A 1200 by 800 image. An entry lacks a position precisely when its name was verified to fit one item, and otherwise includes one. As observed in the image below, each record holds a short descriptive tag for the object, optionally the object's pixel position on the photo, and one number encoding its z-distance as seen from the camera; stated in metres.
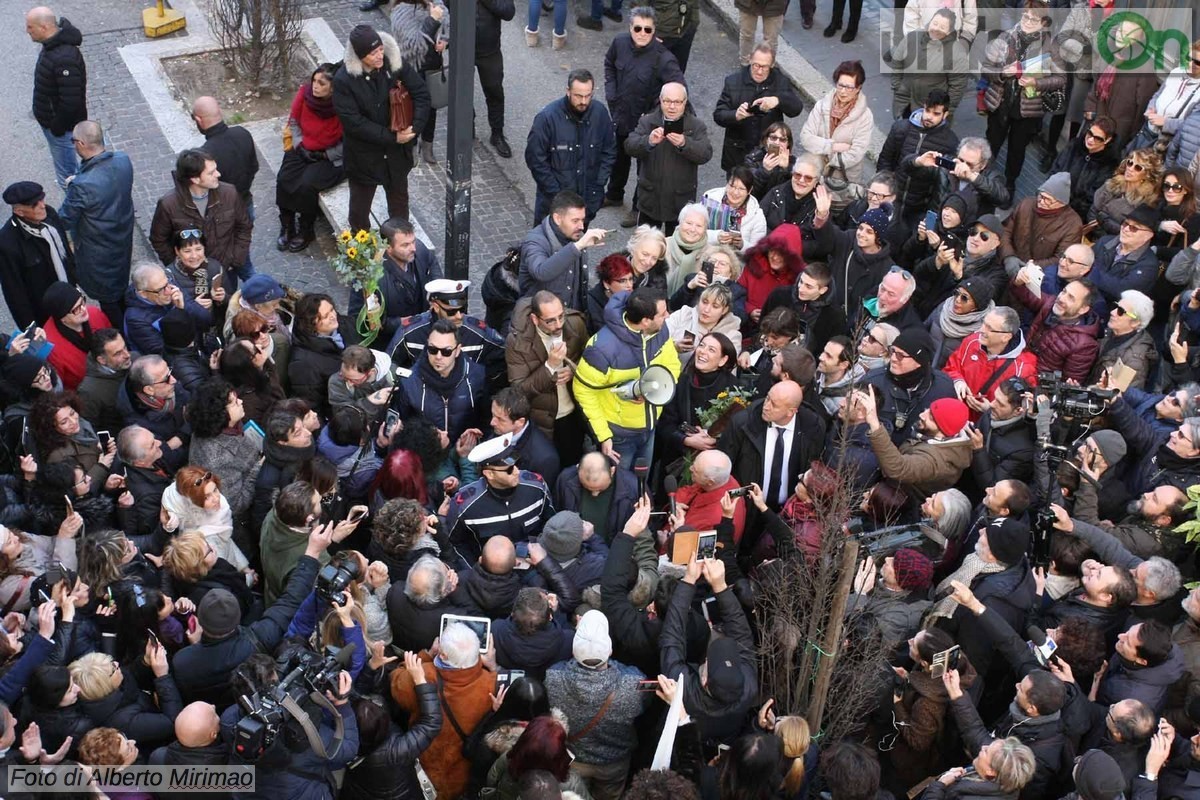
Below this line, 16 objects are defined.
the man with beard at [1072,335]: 8.44
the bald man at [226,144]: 10.02
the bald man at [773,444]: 7.69
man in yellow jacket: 8.06
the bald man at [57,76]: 10.50
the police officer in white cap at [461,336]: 8.35
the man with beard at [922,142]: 10.02
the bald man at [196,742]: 5.59
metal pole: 7.60
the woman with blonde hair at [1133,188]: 9.39
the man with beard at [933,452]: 7.54
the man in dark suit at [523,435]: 7.58
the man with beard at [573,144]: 10.33
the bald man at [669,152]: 10.23
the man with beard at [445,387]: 7.94
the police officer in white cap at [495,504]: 7.17
